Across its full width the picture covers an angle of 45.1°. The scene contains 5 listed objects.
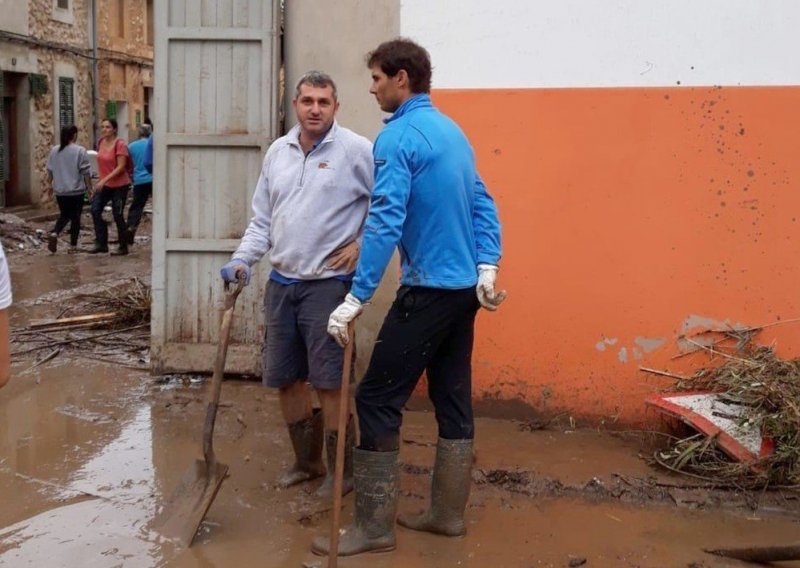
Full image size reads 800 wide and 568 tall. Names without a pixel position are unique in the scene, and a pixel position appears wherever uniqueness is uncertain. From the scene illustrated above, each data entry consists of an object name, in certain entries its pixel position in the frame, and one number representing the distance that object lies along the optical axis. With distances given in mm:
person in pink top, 12320
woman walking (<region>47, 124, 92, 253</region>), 12836
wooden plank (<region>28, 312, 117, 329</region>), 7633
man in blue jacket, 3609
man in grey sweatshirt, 4172
